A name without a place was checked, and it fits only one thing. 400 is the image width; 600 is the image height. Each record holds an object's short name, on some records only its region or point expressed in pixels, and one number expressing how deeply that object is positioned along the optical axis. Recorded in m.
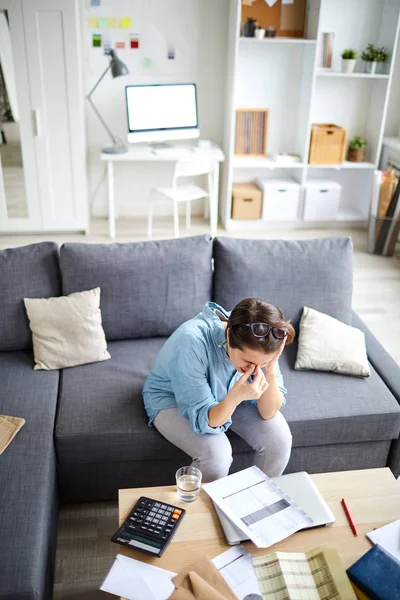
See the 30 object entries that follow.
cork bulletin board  4.52
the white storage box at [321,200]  4.93
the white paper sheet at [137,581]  1.43
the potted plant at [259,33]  4.40
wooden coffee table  1.56
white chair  4.20
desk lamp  4.33
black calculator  1.55
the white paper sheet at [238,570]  1.45
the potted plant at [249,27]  4.45
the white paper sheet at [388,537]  1.59
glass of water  1.71
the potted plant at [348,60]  4.57
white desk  4.48
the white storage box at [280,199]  4.89
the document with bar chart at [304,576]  1.43
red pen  1.65
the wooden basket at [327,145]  4.76
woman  1.75
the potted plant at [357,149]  4.93
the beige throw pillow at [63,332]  2.32
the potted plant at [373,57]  4.57
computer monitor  4.52
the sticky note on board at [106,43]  4.55
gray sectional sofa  1.94
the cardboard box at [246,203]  4.89
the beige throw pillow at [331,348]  2.36
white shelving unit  4.54
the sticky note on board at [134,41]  4.58
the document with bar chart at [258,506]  1.60
